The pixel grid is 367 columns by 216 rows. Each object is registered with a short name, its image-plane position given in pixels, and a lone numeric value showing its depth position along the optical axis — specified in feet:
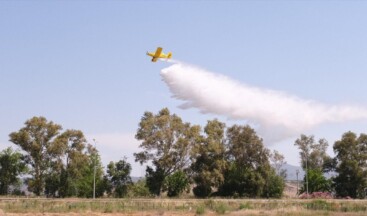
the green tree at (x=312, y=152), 327.26
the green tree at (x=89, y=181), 240.73
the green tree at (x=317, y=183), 262.47
